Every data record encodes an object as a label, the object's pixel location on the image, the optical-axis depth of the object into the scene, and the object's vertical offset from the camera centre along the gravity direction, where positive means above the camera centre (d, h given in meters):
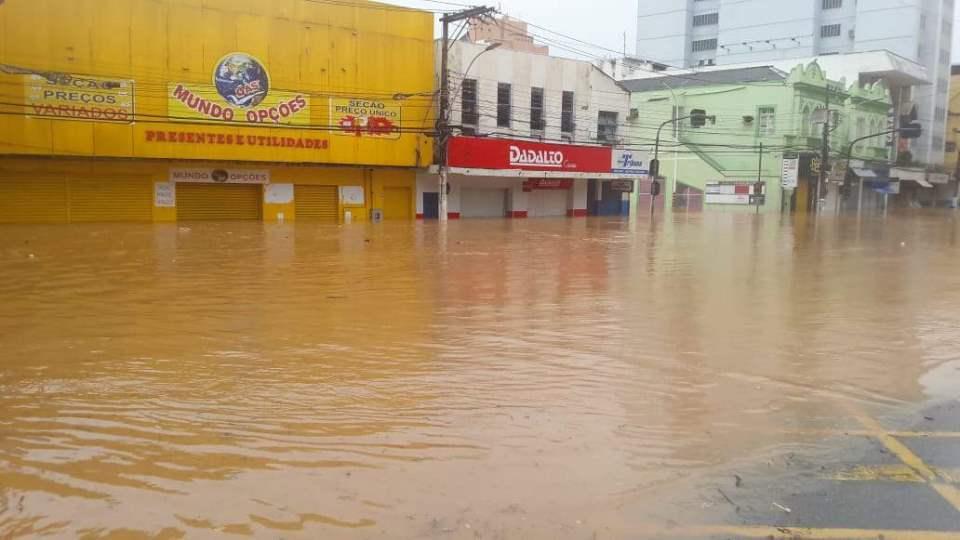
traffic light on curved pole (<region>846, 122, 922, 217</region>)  45.66 +4.62
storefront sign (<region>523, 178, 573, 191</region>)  38.41 +0.85
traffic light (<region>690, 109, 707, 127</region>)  52.34 +5.55
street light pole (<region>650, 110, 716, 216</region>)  41.60 +1.61
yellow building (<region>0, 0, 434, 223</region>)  26.08 +3.14
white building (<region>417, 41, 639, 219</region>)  34.78 +3.07
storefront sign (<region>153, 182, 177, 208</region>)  29.28 +0.00
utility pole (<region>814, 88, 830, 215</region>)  47.41 +3.11
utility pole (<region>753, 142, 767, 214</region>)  49.56 +1.09
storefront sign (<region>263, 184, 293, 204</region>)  31.48 +0.10
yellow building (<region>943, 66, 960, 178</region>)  72.19 +7.37
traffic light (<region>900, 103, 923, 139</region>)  60.60 +7.09
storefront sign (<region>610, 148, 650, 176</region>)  40.31 +2.07
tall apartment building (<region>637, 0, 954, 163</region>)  67.12 +16.14
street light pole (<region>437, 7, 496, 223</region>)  30.91 +3.43
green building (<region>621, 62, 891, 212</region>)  50.16 +4.69
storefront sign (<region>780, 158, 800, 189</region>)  49.28 +1.99
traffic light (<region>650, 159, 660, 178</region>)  41.84 +1.84
